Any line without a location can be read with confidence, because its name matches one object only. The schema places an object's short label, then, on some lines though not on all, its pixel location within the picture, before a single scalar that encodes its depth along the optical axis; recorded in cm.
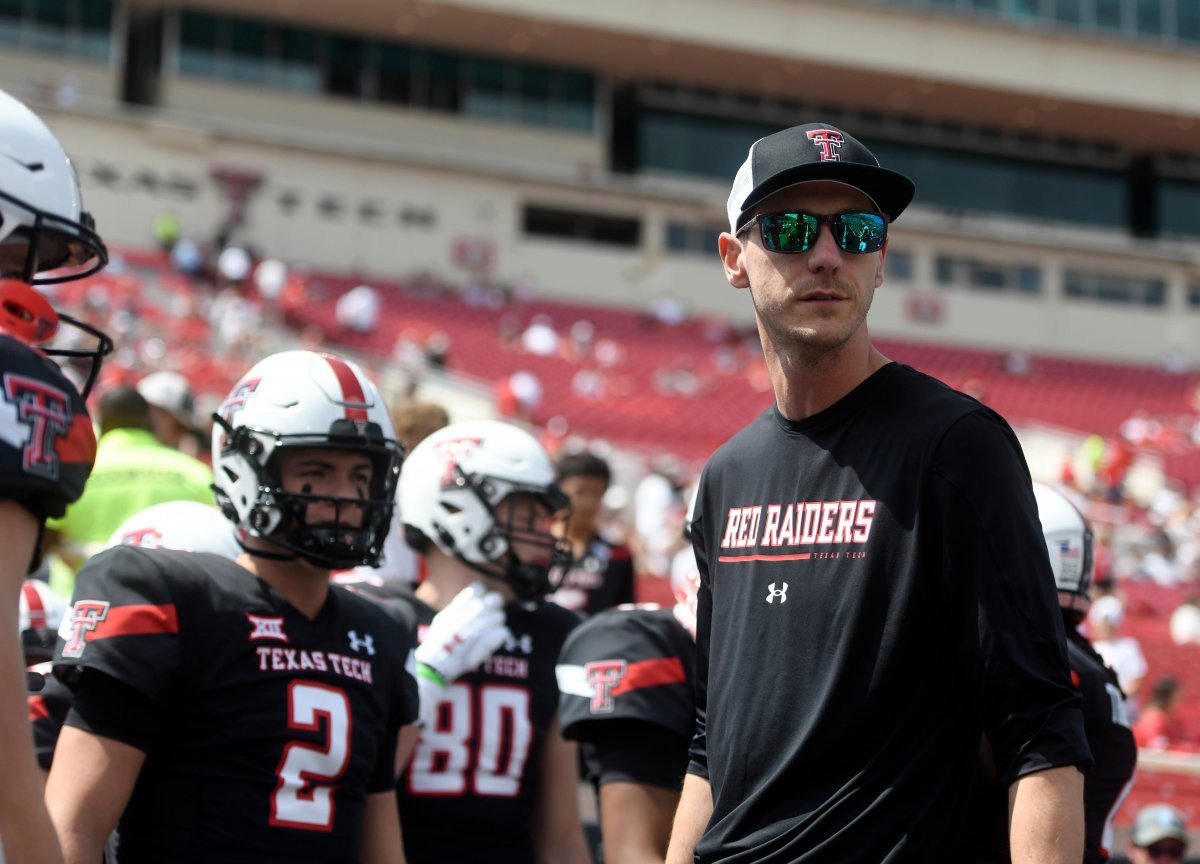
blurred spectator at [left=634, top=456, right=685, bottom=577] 1319
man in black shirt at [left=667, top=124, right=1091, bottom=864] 239
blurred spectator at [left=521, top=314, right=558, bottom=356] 2505
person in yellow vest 526
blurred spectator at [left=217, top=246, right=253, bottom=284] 2295
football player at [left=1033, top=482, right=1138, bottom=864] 341
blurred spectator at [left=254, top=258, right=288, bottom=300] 2266
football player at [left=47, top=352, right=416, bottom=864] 285
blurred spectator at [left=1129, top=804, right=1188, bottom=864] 588
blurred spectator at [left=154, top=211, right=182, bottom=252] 2659
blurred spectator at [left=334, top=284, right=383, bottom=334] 2334
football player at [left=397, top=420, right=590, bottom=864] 384
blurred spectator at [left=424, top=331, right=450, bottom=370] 2094
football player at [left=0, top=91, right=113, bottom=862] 187
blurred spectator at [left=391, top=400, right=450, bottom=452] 532
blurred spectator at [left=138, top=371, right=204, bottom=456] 659
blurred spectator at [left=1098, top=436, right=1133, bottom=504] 2145
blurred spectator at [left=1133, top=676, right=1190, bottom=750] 1150
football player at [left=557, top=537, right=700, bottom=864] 353
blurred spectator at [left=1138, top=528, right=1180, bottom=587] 1820
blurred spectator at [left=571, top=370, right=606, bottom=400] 2295
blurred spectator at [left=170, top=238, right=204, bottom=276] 2414
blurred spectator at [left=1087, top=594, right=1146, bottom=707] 1152
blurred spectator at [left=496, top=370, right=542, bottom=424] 1475
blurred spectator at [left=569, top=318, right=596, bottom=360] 2553
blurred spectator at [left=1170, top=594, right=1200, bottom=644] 1551
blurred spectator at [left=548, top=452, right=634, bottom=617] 686
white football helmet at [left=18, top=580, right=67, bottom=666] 385
